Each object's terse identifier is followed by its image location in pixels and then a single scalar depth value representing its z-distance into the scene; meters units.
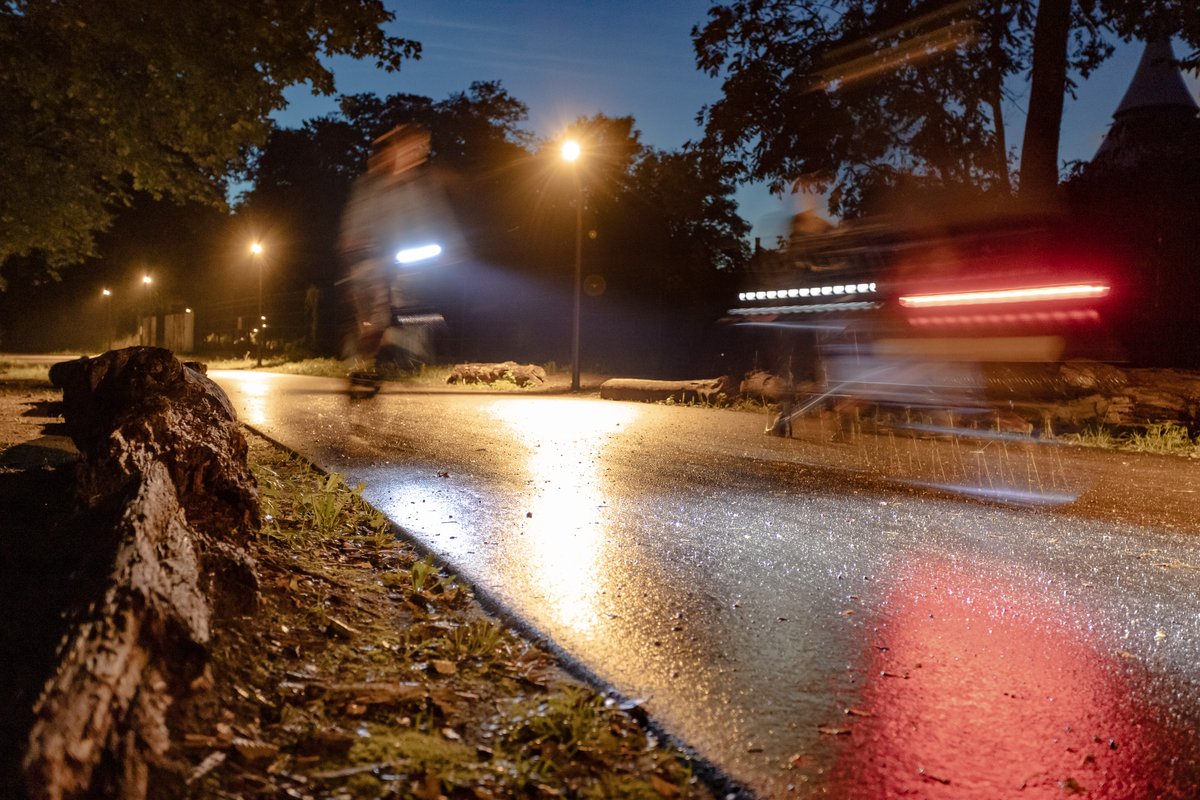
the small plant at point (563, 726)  2.53
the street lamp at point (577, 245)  18.80
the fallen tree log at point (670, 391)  15.53
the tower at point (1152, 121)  13.95
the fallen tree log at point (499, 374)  21.09
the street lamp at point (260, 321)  34.15
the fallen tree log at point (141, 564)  1.98
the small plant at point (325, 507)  5.03
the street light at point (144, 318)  50.75
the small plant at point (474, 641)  3.21
